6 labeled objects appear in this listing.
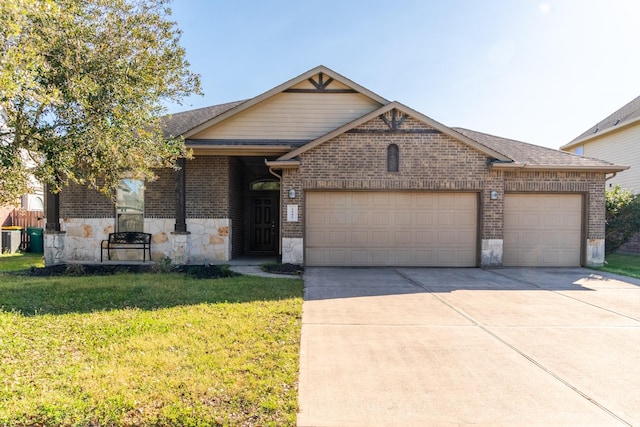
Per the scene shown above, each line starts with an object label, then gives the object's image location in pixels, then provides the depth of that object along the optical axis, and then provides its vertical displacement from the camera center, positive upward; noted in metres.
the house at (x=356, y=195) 10.30 +0.55
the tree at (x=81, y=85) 4.70 +1.92
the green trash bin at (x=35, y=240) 14.55 -1.25
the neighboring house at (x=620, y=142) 17.16 +4.06
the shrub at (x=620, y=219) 12.13 -0.08
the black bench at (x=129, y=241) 11.18 -0.96
